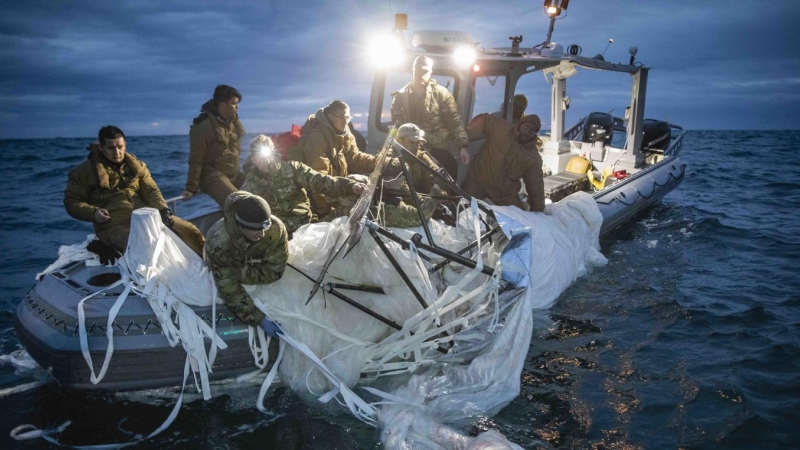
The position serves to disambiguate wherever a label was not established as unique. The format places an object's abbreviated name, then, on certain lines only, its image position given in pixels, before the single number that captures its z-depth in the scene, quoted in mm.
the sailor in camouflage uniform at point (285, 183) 4324
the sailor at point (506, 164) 5875
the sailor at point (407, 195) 4609
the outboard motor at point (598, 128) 11164
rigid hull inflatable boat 3594
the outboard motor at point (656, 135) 11812
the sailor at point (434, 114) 5855
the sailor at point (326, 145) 4949
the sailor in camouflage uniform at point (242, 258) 3586
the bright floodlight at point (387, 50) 6555
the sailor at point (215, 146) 5172
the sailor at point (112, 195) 4223
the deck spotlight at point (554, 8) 7672
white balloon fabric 3652
